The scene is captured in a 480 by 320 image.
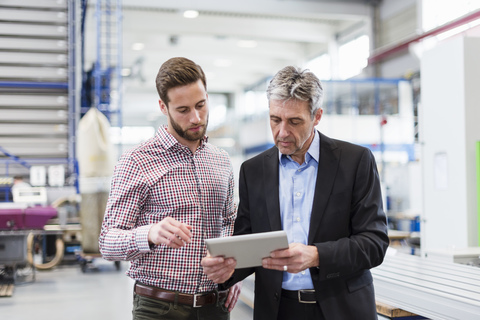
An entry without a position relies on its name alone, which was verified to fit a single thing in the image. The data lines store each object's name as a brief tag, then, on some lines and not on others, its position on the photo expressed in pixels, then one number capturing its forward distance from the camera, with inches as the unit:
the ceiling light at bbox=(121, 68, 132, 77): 846.5
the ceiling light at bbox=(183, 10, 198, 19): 663.1
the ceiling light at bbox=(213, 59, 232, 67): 908.8
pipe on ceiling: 463.5
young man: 84.1
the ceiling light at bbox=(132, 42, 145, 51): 792.5
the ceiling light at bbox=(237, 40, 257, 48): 802.4
